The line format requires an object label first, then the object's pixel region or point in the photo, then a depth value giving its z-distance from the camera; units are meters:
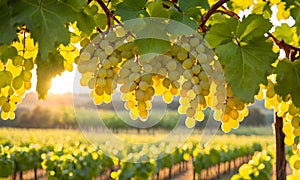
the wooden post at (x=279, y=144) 1.74
